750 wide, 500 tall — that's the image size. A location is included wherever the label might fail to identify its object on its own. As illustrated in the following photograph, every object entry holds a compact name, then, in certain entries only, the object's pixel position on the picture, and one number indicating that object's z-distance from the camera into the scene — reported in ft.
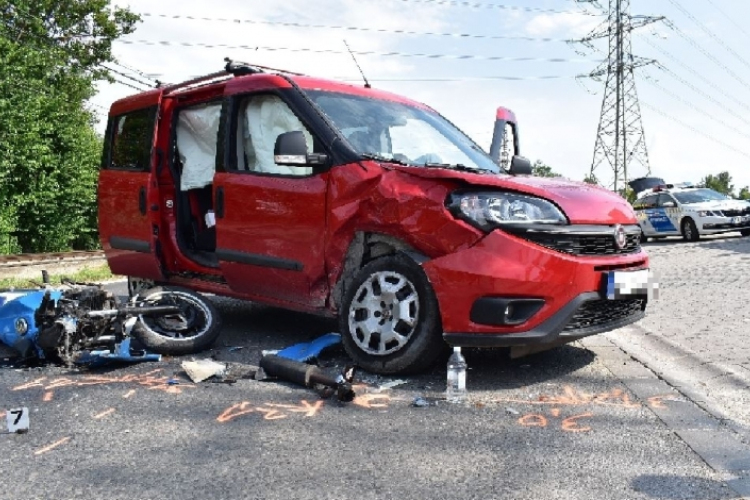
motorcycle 14.99
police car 60.70
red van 13.03
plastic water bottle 13.00
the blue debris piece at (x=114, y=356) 14.90
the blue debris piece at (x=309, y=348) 15.08
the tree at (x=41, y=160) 61.46
